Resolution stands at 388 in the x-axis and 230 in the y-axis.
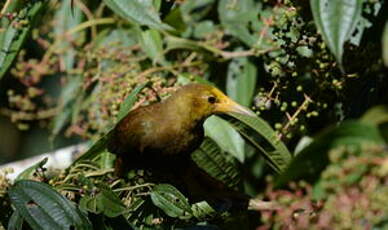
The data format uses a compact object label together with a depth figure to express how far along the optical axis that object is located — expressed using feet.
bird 19.16
